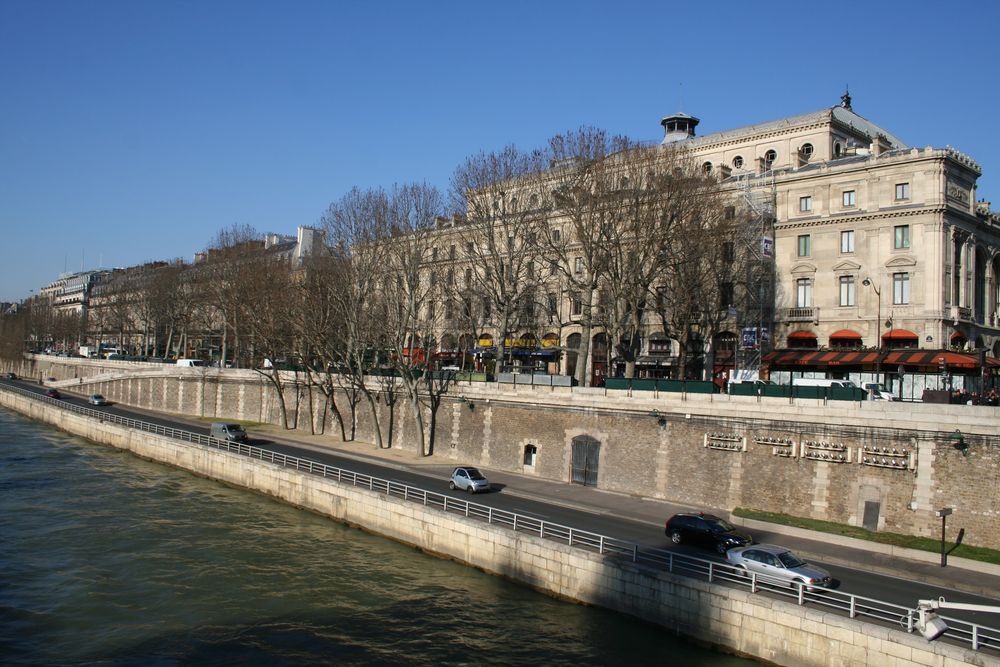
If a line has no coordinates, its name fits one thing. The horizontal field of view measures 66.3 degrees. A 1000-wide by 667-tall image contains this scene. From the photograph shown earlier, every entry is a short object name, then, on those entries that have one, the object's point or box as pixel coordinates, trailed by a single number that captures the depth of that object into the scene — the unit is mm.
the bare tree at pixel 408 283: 52219
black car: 28281
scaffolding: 52125
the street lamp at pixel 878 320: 43744
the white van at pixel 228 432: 54375
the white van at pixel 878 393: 36688
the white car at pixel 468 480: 39250
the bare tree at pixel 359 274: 54969
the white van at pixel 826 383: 37656
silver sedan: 22766
